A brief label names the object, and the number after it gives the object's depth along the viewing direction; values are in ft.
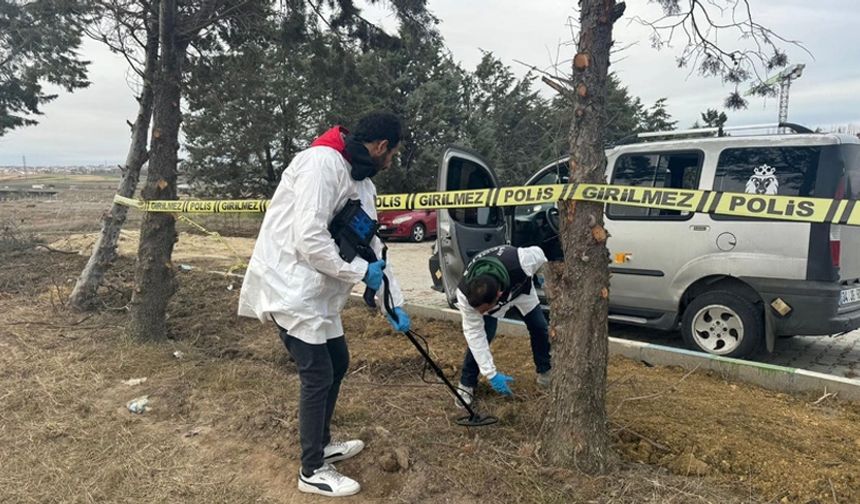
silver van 14.29
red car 54.65
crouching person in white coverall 10.62
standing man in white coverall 7.99
